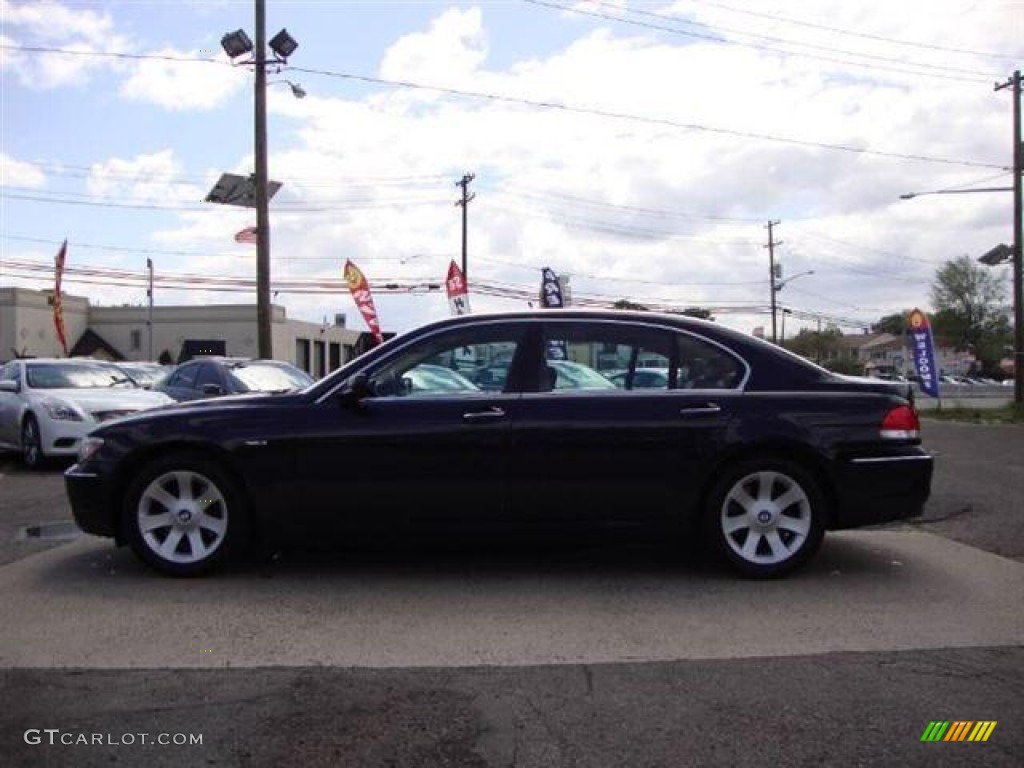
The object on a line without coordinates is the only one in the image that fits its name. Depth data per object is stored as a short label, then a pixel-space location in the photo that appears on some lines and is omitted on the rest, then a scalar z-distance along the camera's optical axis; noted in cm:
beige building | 5903
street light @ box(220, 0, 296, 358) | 2027
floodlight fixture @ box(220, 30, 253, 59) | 2011
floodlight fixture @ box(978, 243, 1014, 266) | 2967
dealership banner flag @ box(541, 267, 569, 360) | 2484
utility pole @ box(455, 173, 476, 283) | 4881
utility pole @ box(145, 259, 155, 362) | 5786
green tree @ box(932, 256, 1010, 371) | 8912
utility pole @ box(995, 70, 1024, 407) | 2759
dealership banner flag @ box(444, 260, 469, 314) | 2541
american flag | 2123
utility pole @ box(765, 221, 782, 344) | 6688
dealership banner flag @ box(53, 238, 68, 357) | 3728
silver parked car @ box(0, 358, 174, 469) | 1166
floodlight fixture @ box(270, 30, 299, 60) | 2039
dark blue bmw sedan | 563
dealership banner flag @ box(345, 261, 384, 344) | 2539
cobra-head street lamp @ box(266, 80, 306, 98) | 2086
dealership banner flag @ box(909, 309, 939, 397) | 2692
